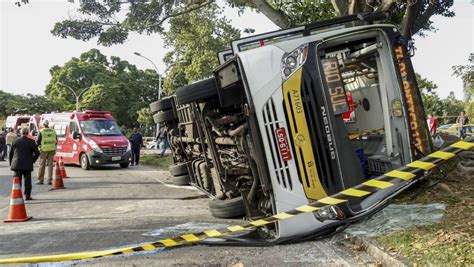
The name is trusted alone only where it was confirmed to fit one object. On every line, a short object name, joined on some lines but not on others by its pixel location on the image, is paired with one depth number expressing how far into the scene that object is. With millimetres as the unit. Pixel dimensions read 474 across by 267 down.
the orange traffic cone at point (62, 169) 11598
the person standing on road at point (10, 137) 17109
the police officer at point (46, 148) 11727
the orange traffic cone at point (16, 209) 6926
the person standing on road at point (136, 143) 17875
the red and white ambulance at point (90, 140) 15914
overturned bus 4816
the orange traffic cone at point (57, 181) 10820
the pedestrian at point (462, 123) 19250
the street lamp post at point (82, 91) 58569
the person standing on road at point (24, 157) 8828
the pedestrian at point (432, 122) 16936
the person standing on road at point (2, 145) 21200
